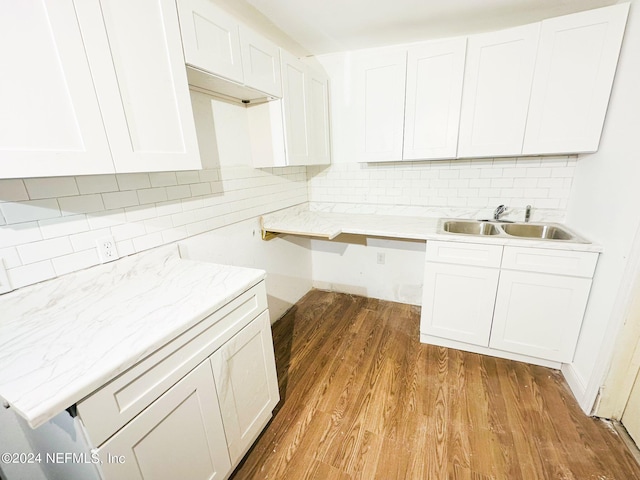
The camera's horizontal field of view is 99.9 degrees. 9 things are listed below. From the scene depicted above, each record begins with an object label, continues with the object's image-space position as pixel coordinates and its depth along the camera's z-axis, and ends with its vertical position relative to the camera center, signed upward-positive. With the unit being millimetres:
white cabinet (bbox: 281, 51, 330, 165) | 1896 +442
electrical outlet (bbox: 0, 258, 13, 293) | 958 -341
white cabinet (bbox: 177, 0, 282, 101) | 1202 +602
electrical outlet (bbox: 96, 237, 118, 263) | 1207 -316
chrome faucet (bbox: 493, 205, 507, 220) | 2146 -377
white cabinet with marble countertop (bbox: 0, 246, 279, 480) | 727 -561
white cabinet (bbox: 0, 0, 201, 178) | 759 +293
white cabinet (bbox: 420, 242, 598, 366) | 1671 -896
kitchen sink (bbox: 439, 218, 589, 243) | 1963 -501
